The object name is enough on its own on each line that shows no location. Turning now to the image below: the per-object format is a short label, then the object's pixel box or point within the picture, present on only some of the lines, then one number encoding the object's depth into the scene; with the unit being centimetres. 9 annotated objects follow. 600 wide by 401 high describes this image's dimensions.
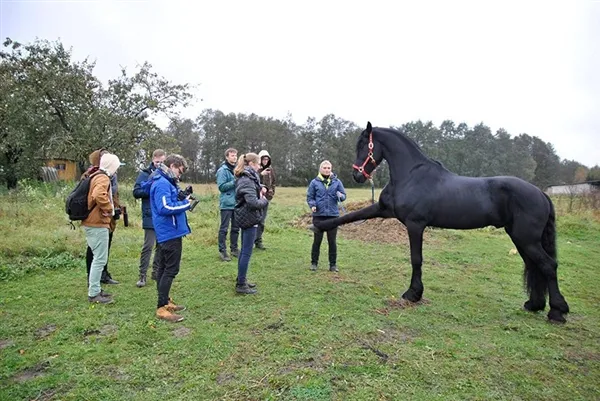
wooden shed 3060
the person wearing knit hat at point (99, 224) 496
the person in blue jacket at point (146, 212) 559
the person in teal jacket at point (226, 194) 723
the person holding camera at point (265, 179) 751
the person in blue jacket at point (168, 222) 442
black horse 493
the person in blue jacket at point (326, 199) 677
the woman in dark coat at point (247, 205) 519
